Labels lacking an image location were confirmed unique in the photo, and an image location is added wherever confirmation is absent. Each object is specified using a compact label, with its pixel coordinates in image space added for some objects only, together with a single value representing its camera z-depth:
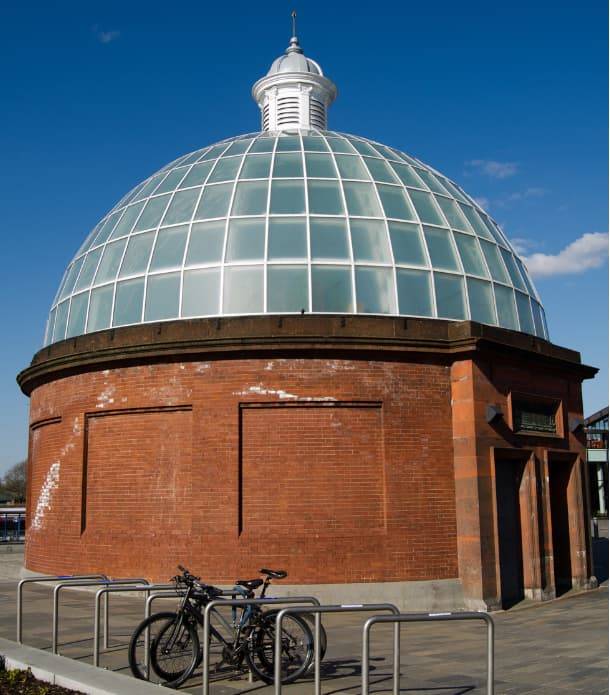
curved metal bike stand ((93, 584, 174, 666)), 9.14
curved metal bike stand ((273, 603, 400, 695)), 7.36
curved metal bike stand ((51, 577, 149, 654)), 9.86
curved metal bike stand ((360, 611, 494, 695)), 7.01
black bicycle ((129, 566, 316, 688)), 8.54
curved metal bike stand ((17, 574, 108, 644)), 10.52
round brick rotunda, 15.30
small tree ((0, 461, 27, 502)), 104.75
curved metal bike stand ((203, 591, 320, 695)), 7.67
